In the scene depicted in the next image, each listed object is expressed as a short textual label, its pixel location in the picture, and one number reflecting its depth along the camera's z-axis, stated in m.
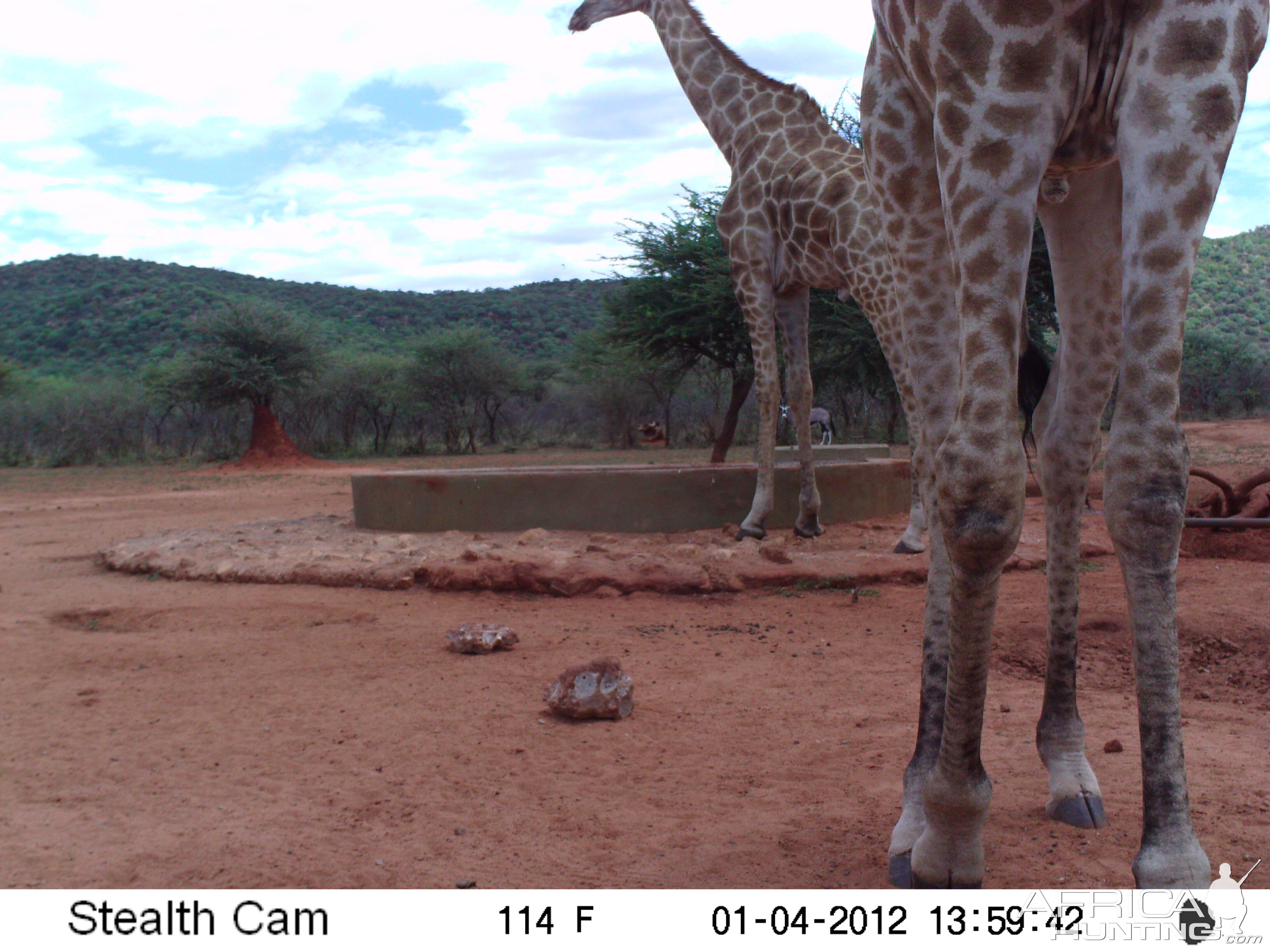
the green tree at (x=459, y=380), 26.73
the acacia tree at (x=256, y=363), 22.36
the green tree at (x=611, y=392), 26.94
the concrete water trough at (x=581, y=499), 6.49
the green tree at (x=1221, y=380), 24.16
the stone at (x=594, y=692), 3.01
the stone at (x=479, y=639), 3.89
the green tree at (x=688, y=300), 12.92
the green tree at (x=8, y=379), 23.95
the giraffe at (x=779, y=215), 5.52
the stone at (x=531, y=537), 6.03
